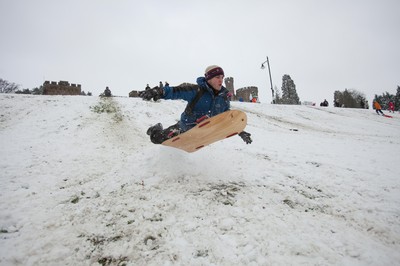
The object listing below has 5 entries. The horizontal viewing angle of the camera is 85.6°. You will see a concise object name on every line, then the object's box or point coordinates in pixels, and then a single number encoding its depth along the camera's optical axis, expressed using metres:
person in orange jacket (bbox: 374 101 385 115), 23.80
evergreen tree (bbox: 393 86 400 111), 72.43
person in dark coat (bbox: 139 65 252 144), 4.47
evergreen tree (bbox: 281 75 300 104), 68.00
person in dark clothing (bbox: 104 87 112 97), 21.54
